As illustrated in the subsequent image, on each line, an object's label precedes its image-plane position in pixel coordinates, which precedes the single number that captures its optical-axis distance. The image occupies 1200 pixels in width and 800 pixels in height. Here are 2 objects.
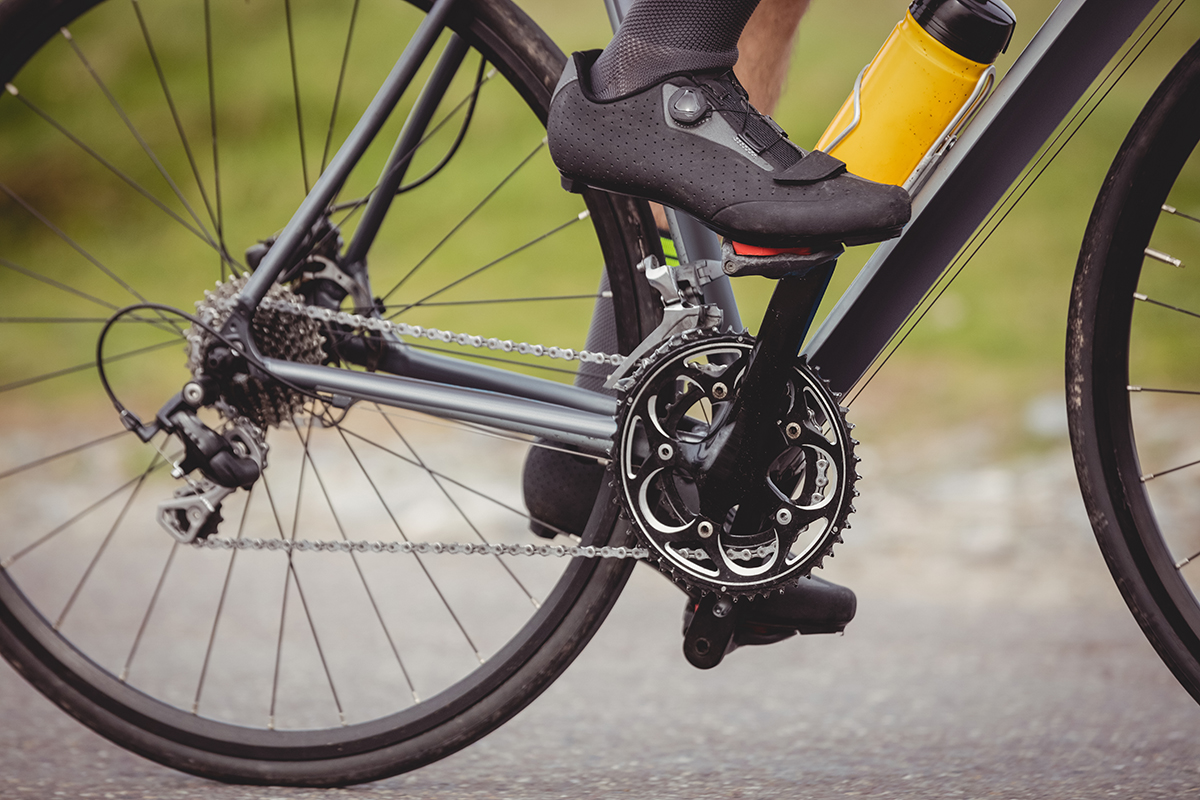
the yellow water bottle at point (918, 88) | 3.16
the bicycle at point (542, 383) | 3.21
